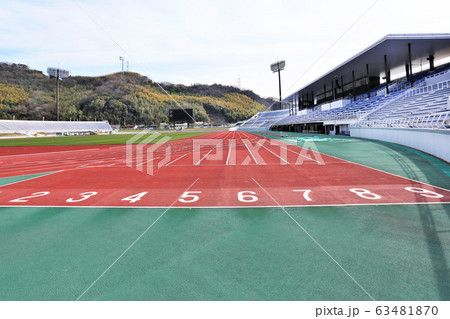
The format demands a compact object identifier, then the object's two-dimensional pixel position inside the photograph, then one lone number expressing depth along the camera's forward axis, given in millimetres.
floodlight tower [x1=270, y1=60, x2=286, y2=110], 110188
